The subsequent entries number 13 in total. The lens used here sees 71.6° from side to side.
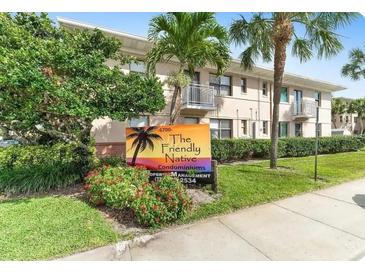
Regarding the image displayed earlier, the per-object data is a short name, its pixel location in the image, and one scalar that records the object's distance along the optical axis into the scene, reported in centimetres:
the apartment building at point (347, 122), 3750
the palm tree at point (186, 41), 856
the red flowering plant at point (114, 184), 516
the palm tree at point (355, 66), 2270
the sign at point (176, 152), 658
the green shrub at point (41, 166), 722
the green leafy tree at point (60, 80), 506
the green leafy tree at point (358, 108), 3384
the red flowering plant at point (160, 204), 470
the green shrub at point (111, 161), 787
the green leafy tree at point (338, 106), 3534
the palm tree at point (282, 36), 928
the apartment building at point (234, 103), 1269
